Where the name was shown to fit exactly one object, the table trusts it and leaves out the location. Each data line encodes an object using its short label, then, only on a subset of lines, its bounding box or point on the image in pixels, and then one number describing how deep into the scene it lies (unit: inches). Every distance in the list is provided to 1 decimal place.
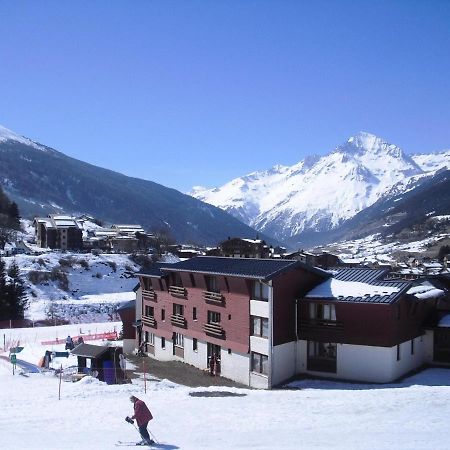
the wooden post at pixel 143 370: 1084.5
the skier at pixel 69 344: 1592.2
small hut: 1236.3
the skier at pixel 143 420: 668.7
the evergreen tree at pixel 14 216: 5767.7
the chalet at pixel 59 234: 5629.9
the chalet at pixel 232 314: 1266.0
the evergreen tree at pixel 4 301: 2650.1
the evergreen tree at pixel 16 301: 2704.0
